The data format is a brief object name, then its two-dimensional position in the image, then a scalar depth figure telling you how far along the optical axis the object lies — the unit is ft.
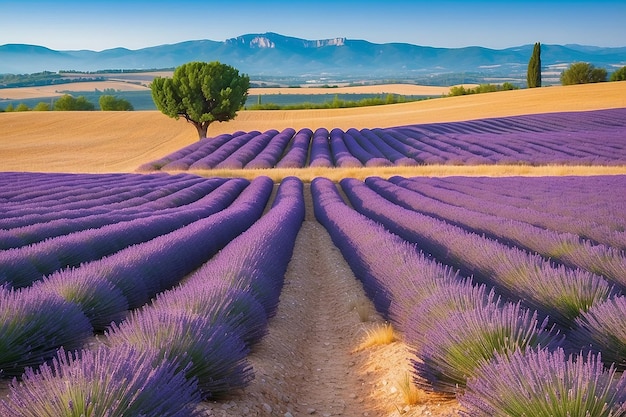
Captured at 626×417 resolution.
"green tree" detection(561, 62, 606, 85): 236.43
